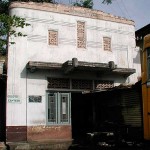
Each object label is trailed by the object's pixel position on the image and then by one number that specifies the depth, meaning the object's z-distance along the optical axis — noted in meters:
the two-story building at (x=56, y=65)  11.08
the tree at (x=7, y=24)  9.35
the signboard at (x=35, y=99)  11.25
